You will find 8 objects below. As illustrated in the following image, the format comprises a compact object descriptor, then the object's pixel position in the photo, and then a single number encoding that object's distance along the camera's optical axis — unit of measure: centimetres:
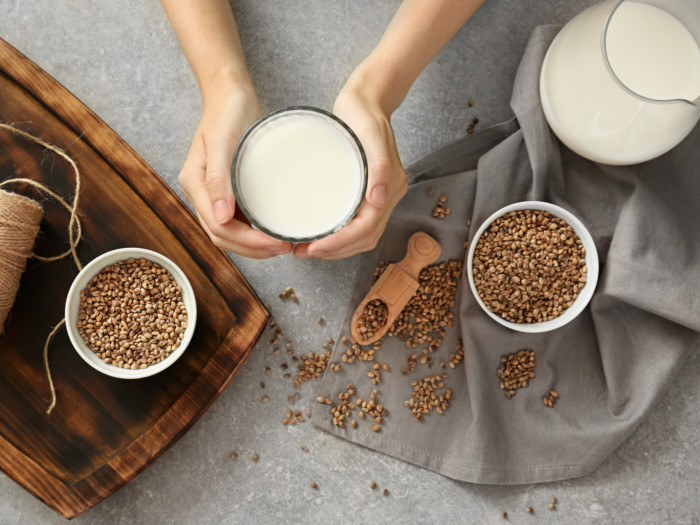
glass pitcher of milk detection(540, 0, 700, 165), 50
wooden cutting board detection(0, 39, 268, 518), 54
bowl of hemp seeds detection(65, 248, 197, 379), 54
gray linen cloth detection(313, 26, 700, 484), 57
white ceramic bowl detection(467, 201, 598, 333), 56
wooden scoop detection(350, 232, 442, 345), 58
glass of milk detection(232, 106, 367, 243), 41
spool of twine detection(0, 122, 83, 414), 52
